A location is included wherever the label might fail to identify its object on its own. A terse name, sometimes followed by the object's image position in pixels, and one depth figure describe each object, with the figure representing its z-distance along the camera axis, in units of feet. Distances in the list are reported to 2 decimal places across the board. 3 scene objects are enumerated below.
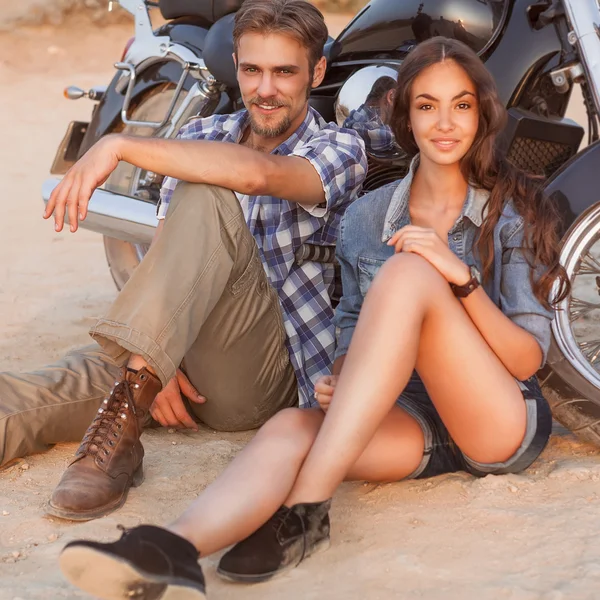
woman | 11.35
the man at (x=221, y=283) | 13.52
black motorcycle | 15.23
